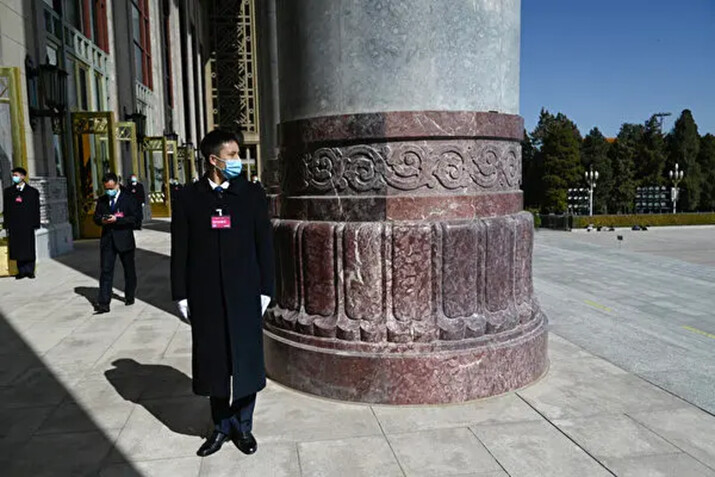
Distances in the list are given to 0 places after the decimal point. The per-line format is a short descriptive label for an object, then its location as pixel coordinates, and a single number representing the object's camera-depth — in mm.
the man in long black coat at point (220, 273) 3328
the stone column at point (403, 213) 4207
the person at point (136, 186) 17844
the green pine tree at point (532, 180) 50925
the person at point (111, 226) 7492
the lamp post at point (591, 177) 43562
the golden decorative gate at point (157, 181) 24094
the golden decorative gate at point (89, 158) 15719
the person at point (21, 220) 10047
